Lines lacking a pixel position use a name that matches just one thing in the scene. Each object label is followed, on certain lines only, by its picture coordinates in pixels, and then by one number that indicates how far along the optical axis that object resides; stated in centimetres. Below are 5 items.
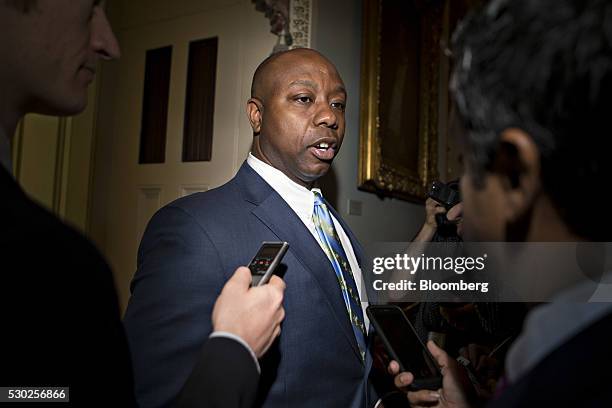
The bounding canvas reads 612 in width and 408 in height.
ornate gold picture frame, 243
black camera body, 132
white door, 222
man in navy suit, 84
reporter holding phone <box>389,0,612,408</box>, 42
